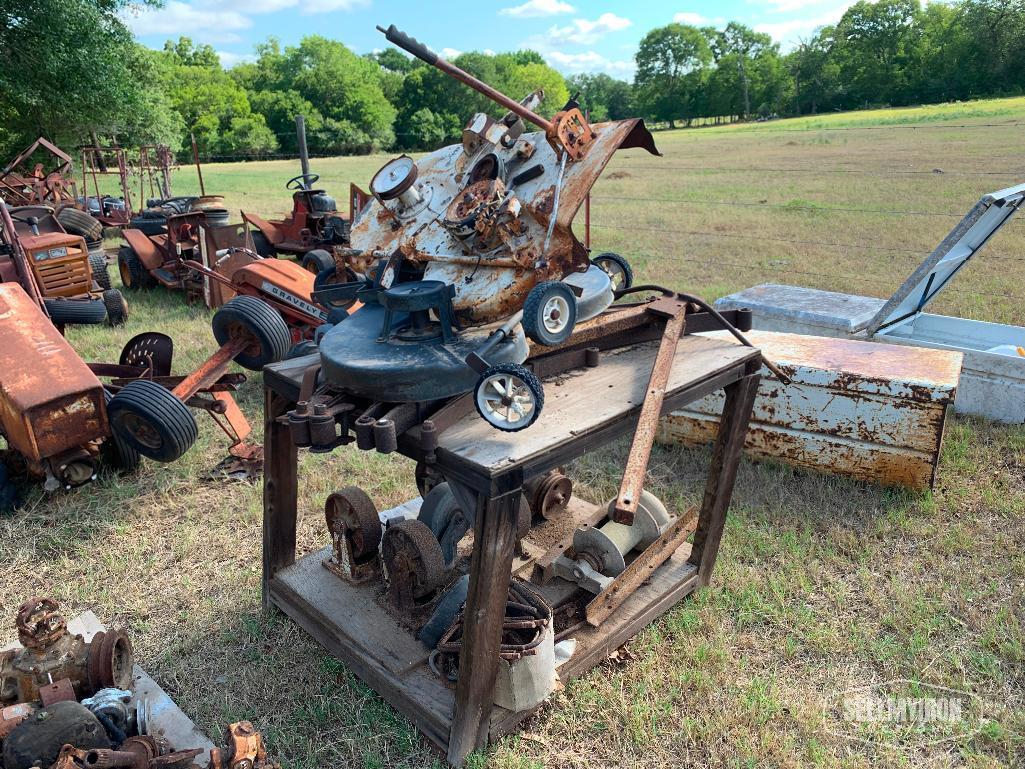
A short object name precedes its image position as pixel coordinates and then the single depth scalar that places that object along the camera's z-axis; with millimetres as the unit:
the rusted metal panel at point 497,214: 2338
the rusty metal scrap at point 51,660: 2340
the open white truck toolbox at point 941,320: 4477
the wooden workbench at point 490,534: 2068
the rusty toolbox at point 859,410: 3801
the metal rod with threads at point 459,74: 2244
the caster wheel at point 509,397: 1931
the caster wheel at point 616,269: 2994
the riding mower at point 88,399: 3627
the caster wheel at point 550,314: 2043
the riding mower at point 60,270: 6031
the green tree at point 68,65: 15031
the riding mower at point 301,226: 9109
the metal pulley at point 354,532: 2965
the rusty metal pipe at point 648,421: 1936
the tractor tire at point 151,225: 9367
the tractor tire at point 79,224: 9758
